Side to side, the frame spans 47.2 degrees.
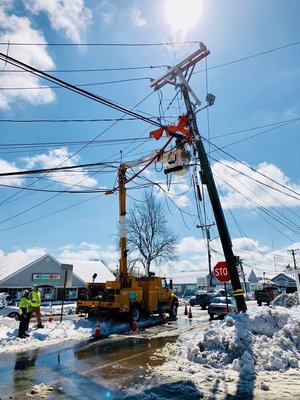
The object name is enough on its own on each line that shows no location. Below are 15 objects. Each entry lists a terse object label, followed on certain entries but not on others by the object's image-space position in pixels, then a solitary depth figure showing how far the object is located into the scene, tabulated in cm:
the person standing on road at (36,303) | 1488
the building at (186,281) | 8225
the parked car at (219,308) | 2064
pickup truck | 3473
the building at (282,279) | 8338
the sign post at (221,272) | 1398
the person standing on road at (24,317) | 1247
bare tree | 4622
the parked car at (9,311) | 1807
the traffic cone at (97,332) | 1376
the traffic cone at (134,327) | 1529
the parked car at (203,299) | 3141
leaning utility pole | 1163
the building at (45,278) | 3683
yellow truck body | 1600
